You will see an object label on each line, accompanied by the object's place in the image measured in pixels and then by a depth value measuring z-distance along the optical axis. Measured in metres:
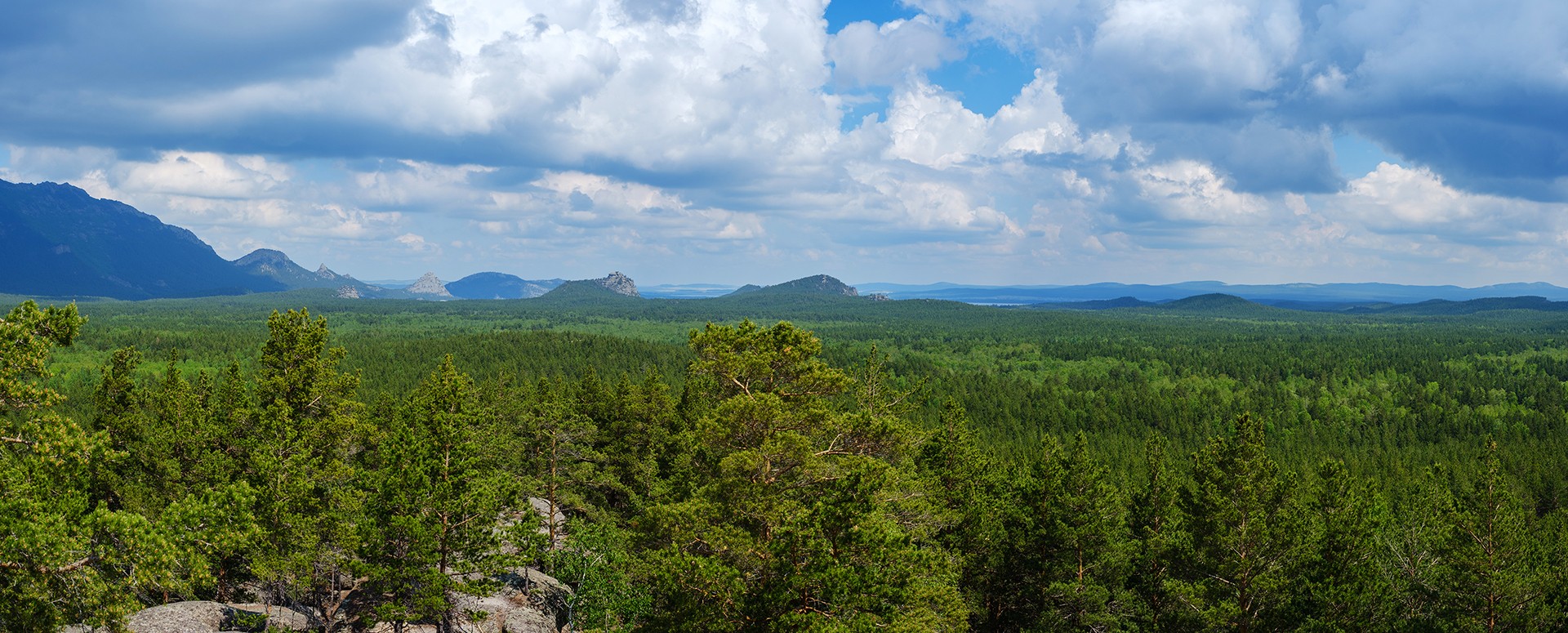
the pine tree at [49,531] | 16.58
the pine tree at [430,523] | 28.03
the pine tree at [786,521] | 21.72
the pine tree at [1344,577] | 34.28
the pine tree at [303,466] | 30.64
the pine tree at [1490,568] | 33.31
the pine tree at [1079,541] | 36.91
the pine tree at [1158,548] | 36.94
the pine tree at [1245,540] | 34.41
